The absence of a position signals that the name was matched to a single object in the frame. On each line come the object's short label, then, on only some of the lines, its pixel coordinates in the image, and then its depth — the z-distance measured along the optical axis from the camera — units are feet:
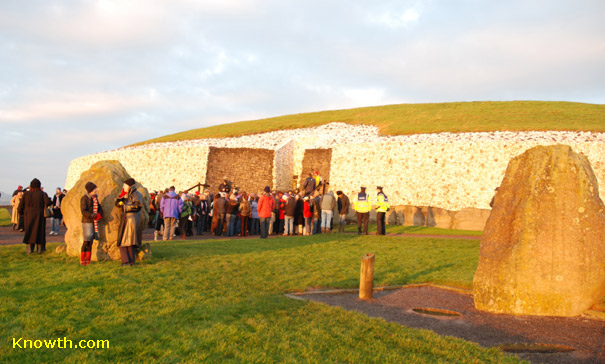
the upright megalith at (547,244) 24.08
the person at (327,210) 66.49
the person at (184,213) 56.90
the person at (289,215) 64.54
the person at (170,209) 52.65
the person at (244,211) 64.03
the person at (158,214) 62.13
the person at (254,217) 67.00
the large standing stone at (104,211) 35.91
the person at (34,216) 37.93
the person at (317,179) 87.45
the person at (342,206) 67.92
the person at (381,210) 61.16
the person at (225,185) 88.94
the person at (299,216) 66.85
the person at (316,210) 66.64
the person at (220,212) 63.21
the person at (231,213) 63.22
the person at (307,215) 65.09
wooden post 28.02
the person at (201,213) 64.80
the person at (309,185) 80.48
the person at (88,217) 33.58
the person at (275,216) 67.43
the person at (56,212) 65.05
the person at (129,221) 33.40
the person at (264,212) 59.31
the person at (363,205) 62.95
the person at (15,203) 66.45
